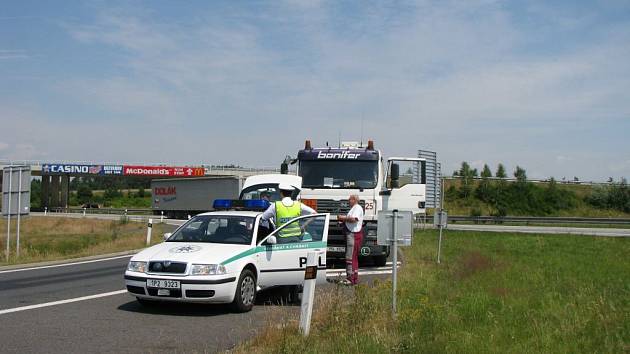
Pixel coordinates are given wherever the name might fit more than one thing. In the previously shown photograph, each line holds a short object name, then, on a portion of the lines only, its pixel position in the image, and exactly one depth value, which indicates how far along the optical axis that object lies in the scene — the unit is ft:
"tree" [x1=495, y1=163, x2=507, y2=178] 250.98
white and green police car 32.04
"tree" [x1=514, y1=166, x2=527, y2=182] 227.40
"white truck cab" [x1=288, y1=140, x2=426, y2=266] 54.08
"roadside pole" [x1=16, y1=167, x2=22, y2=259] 69.15
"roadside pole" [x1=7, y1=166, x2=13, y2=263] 69.76
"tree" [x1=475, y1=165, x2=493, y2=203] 217.56
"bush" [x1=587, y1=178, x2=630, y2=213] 206.08
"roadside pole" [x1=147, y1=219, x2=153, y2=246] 85.31
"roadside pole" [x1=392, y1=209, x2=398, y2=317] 29.66
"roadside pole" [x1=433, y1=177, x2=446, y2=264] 59.31
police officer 37.09
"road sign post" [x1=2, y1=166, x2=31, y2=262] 69.21
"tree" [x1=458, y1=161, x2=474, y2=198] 221.25
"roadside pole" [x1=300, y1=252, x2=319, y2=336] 25.13
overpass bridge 245.04
